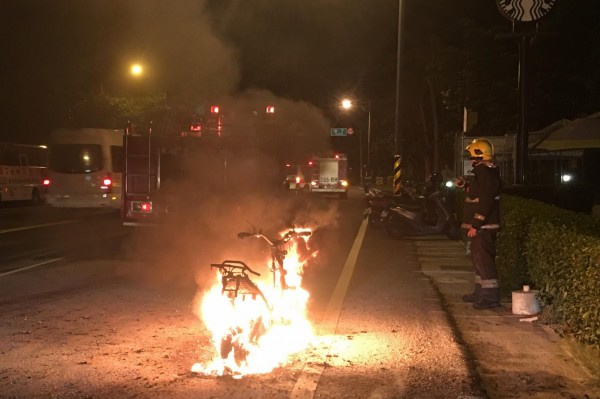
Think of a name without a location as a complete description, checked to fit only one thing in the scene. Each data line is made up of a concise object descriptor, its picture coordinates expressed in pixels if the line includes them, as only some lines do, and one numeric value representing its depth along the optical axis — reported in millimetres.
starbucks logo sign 12927
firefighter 7457
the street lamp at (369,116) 48894
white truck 34000
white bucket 7059
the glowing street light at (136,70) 21469
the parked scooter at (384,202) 15277
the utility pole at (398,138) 22500
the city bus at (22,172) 27170
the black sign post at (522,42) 13031
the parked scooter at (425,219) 14523
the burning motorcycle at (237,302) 5164
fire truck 12570
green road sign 33269
